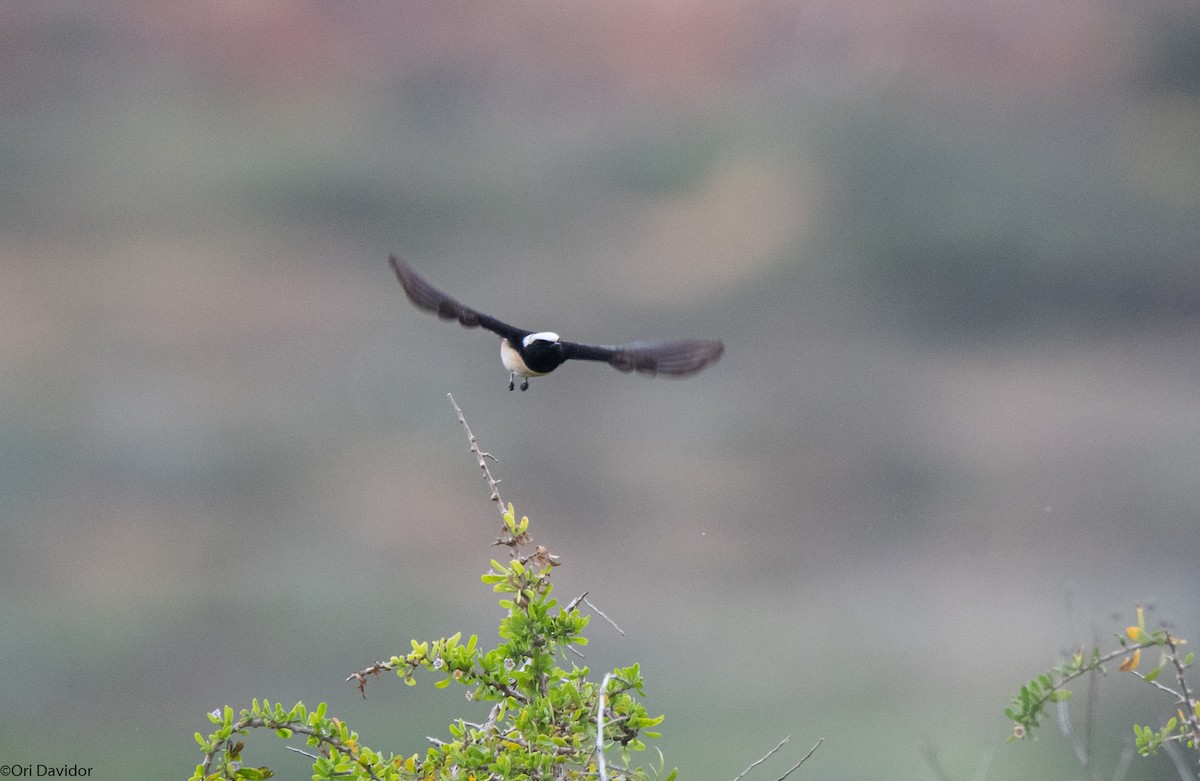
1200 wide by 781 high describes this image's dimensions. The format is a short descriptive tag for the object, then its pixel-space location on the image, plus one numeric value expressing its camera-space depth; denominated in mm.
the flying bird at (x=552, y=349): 15501
